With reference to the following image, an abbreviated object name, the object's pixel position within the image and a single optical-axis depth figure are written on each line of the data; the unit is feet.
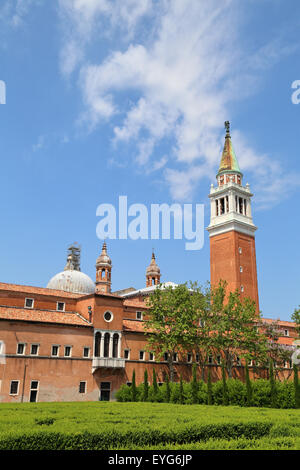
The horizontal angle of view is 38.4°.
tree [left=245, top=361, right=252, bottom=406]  105.81
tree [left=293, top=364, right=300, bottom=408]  101.91
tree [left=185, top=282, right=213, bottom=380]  141.30
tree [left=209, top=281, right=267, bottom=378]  144.36
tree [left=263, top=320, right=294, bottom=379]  169.13
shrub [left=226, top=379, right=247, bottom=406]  109.60
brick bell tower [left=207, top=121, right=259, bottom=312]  191.72
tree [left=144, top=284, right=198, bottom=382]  136.15
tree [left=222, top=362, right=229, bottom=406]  107.69
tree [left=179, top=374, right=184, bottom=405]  111.89
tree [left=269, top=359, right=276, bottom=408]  104.12
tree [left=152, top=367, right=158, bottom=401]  118.52
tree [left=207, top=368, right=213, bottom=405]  109.81
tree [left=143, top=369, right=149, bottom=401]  117.39
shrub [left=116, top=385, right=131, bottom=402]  121.60
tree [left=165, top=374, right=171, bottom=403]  114.58
